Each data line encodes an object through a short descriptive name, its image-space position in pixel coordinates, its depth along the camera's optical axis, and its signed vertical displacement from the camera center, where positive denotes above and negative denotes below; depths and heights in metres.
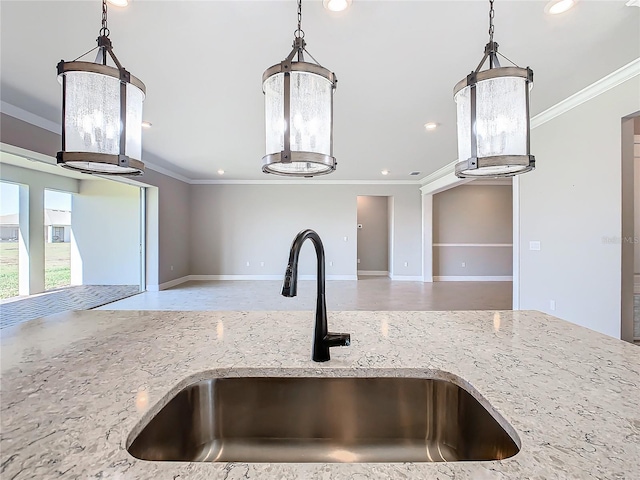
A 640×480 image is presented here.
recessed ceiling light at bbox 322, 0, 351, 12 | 1.96 +1.44
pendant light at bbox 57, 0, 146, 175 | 1.09 +0.44
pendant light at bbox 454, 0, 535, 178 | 1.14 +0.44
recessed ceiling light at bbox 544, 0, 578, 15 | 1.97 +1.45
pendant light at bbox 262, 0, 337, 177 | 1.05 +0.42
